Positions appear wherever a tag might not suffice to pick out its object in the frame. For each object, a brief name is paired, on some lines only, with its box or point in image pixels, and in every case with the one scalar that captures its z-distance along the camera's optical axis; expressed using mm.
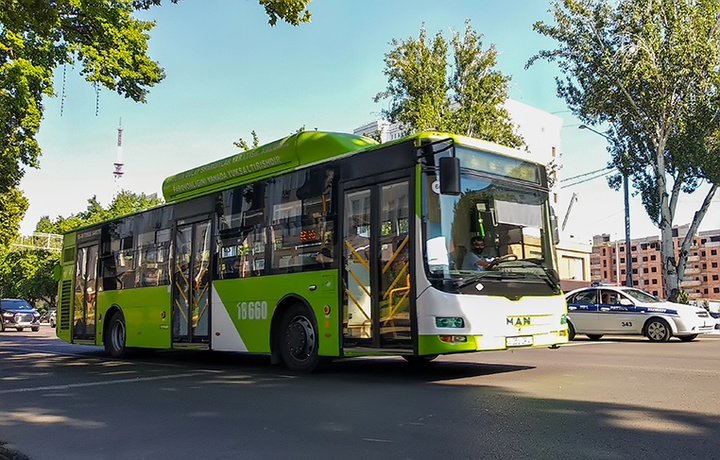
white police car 17953
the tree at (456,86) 26250
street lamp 32772
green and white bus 8414
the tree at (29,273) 68562
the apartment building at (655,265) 146875
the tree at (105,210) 56188
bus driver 8523
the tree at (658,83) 28062
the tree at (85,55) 14844
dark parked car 34500
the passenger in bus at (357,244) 9109
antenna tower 109688
